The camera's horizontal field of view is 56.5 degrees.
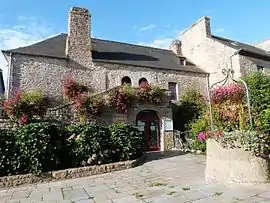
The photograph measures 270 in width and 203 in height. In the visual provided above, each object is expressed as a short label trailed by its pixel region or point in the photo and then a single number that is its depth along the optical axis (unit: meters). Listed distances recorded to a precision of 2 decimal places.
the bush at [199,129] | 11.82
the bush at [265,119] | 9.78
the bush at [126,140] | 9.18
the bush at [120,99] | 13.03
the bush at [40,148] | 7.53
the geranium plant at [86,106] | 12.36
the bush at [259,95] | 10.22
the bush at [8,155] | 7.30
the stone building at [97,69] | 14.23
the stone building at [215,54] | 17.89
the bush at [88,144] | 8.41
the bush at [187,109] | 15.77
